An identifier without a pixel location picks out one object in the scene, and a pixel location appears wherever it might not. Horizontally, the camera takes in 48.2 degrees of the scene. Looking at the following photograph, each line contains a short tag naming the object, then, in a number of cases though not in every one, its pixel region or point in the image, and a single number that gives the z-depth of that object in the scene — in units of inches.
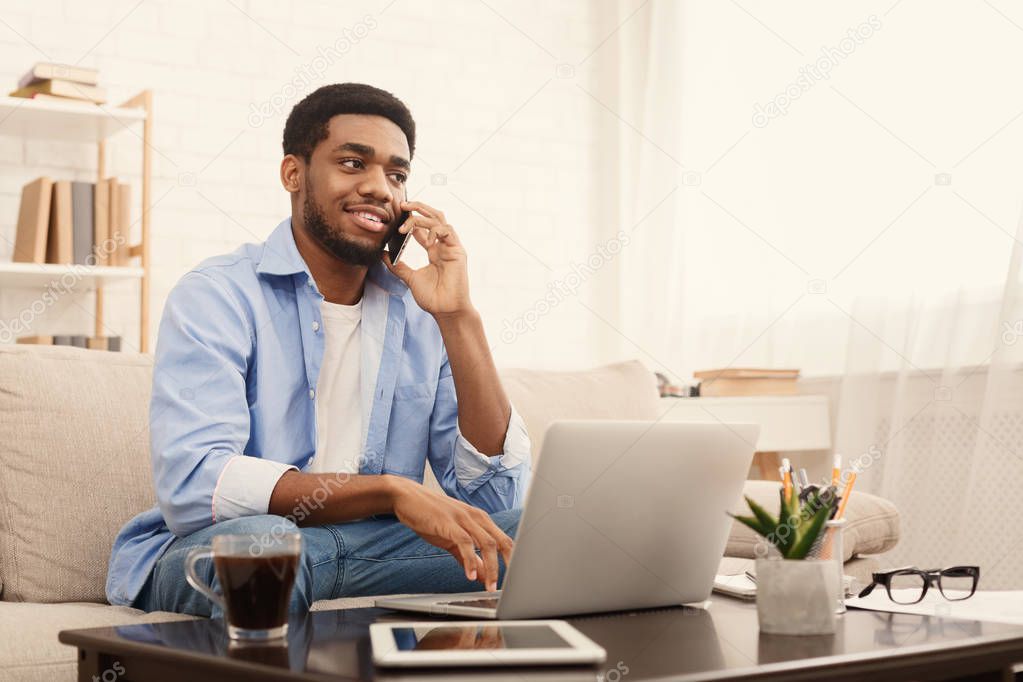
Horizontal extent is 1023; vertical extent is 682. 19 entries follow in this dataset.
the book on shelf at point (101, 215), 122.7
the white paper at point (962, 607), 49.6
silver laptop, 42.6
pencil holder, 47.2
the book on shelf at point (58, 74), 118.8
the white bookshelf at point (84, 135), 119.3
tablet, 34.4
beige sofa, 66.5
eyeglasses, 53.4
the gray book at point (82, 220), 121.2
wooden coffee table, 35.2
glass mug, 40.1
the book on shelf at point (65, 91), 119.6
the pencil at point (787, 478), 48.9
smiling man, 57.4
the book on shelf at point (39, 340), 120.0
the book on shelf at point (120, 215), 123.2
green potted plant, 42.9
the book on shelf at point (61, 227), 119.9
